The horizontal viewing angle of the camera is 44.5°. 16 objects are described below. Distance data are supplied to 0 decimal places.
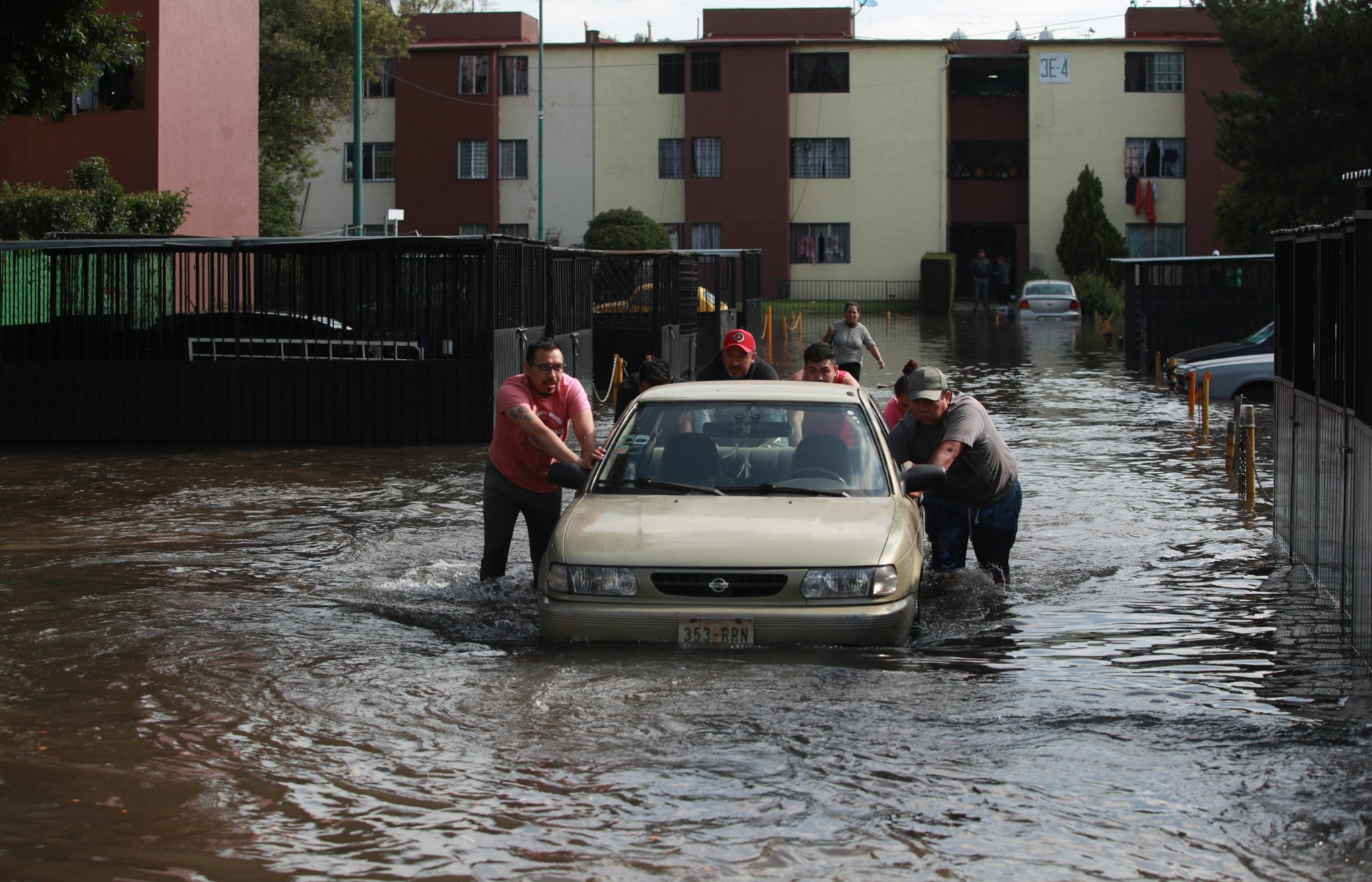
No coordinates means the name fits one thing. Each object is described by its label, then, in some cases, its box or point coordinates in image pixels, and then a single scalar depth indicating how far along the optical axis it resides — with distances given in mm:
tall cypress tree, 58406
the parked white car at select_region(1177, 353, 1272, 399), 23219
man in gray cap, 9359
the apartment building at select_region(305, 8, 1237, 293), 60094
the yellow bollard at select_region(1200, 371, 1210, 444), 18859
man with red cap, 11359
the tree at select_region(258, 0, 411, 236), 47656
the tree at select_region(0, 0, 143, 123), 14555
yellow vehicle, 26812
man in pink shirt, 9586
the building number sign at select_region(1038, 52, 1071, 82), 60219
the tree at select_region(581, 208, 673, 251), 55250
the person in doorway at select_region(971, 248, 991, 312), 60031
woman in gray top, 20859
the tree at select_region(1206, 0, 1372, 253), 38250
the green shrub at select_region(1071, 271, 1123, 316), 50625
